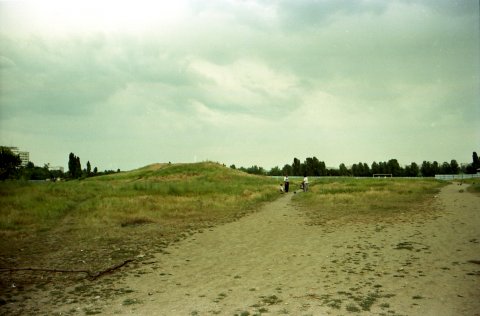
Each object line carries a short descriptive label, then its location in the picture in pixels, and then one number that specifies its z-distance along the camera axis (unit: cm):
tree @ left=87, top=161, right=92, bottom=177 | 11326
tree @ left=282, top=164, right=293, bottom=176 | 13369
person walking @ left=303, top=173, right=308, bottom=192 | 3759
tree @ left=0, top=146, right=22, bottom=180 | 5224
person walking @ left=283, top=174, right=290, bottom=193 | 3959
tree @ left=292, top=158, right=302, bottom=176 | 12073
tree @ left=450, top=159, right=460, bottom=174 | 12723
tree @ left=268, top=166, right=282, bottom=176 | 14366
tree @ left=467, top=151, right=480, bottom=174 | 10781
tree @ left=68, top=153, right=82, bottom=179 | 9956
